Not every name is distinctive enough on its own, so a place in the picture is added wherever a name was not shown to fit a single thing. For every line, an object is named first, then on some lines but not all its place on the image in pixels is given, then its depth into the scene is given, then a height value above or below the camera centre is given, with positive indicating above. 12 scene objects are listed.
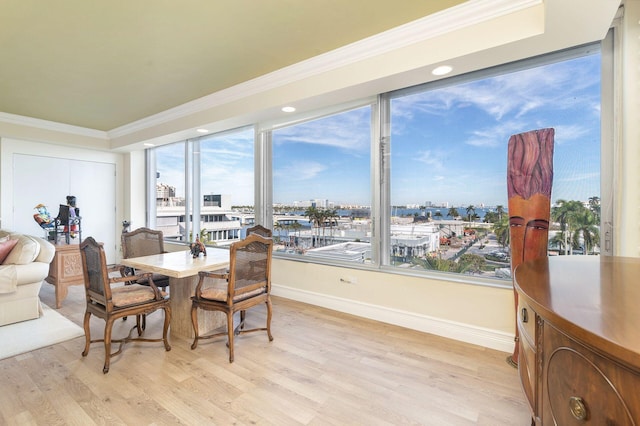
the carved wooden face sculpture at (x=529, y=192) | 2.12 +0.14
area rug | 2.61 -1.20
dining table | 2.68 -0.76
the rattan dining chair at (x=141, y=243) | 3.42 -0.39
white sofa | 3.05 -0.72
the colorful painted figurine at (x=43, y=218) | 4.24 -0.11
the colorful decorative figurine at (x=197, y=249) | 3.03 -0.39
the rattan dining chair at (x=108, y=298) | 2.25 -0.71
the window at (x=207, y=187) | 4.79 +0.43
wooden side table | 3.71 -0.77
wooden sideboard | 0.60 -0.32
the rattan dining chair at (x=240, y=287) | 2.40 -0.66
